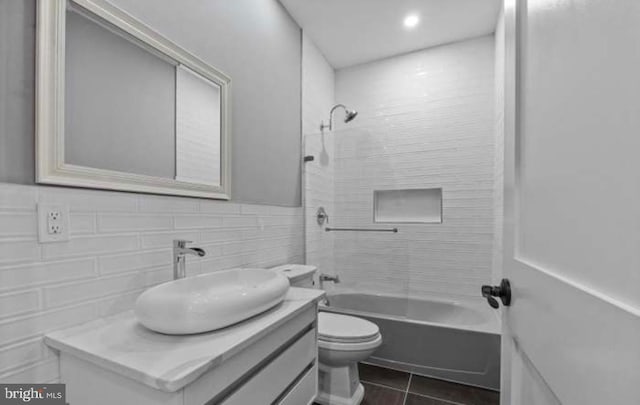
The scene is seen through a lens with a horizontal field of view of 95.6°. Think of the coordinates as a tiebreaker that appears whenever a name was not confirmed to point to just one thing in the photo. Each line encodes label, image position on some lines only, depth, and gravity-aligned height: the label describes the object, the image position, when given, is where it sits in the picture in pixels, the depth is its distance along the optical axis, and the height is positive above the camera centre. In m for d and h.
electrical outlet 0.87 -0.06
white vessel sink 0.85 -0.33
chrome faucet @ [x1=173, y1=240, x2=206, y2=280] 1.24 -0.23
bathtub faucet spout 2.60 -0.68
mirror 0.91 +0.38
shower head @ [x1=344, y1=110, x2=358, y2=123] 2.60 +0.78
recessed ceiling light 2.34 +1.51
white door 0.34 +0.00
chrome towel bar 2.61 -0.24
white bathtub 1.94 -0.99
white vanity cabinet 0.71 -0.43
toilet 1.66 -0.85
